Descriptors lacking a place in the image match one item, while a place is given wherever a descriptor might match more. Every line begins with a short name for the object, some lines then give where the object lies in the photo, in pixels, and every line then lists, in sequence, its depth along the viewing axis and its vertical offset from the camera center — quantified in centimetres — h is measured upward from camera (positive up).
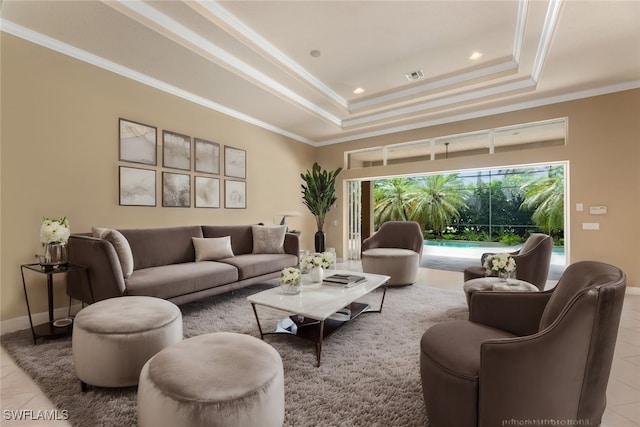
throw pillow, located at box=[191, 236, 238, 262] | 386 -46
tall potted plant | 590 +37
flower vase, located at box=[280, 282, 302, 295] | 258 -66
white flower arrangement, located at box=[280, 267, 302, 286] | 254 -56
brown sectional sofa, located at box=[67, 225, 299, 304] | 262 -61
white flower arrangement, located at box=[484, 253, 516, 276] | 261 -45
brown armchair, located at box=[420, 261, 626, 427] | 107 -63
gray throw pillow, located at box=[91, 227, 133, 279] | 283 -34
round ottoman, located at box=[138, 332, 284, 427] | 114 -71
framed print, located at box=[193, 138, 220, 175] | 452 +93
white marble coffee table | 218 -71
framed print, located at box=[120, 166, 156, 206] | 364 +36
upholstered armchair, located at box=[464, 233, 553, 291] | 335 -57
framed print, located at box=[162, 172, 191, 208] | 409 +36
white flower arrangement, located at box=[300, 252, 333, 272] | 294 -48
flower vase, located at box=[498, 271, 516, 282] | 264 -57
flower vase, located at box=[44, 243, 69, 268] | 262 -36
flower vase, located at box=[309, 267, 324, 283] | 295 -61
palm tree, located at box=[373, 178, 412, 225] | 1057 +48
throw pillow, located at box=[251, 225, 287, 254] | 452 -40
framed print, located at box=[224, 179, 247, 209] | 498 +35
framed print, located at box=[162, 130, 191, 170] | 409 +93
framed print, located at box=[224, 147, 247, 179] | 496 +91
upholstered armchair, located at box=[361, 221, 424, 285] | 419 -58
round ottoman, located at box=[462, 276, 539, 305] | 244 -65
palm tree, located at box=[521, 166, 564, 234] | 826 +38
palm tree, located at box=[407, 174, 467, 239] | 1030 +46
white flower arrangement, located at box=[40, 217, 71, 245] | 255 -16
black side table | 249 -100
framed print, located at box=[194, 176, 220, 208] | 453 +36
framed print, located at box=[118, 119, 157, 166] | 364 +93
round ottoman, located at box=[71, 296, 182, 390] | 172 -78
